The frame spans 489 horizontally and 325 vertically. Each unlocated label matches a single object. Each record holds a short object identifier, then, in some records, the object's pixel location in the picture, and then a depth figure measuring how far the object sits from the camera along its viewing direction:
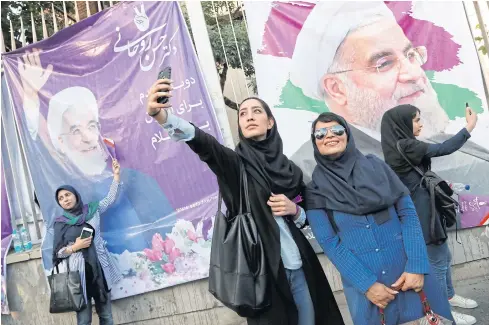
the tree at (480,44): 3.83
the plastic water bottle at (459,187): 3.65
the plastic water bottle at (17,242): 3.93
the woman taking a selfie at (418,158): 2.65
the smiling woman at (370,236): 1.71
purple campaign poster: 3.62
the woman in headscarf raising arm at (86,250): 3.24
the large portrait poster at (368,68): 3.69
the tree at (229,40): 4.10
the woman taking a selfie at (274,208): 1.79
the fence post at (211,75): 3.71
